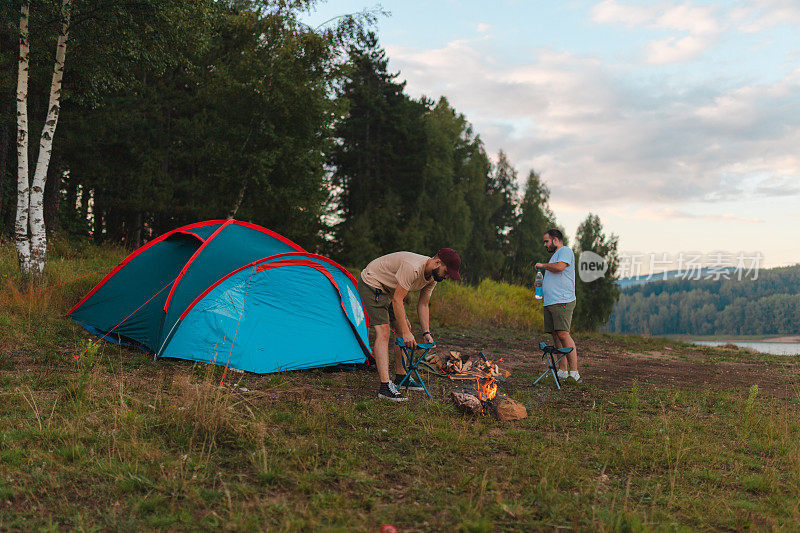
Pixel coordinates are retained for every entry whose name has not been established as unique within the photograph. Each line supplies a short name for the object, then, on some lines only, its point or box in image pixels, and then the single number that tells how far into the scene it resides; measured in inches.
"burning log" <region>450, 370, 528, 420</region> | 219.0
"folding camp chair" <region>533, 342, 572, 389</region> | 286.5
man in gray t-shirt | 298.5
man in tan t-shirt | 238.2
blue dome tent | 284.7
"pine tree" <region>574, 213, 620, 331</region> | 1679.5
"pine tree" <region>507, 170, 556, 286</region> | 1786.4
